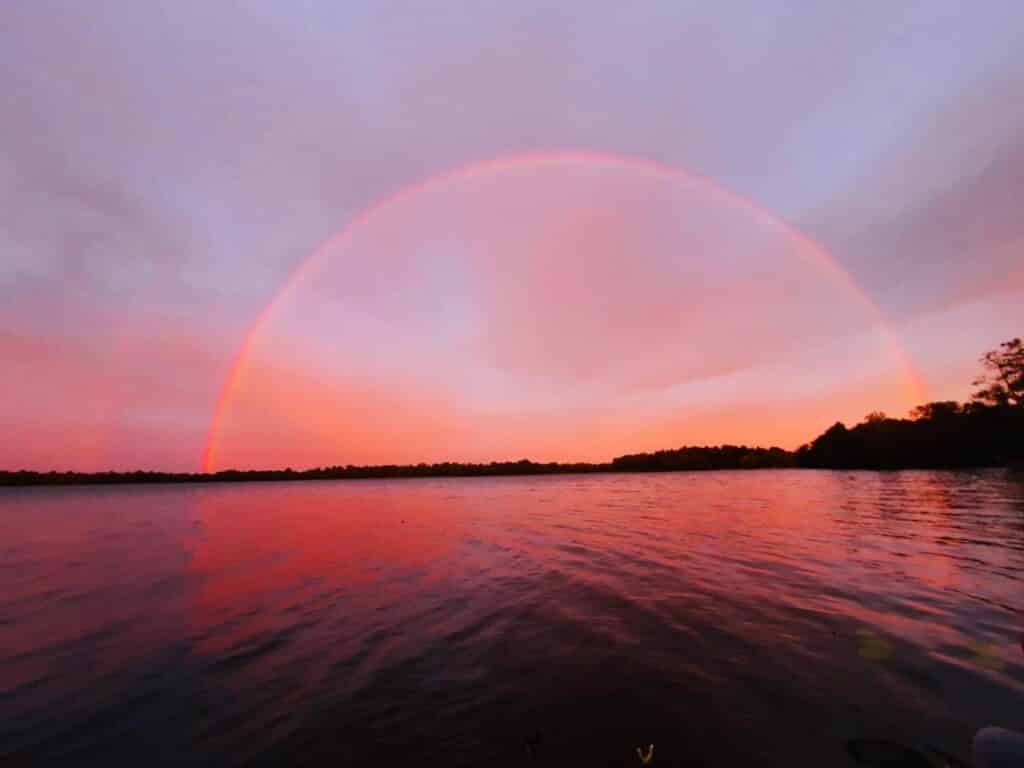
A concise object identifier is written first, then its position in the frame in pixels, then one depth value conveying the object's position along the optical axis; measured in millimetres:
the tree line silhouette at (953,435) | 106562
